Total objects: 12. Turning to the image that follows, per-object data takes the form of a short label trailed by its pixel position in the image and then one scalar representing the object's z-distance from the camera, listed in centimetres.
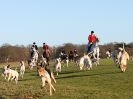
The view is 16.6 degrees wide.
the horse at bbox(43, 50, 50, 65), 4238
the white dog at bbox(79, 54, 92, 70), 4019
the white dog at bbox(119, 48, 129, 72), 3437
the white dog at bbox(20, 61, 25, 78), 4037
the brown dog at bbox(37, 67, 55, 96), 2427
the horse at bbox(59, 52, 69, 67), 5465
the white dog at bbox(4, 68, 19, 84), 3497
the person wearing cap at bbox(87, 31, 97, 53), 4109
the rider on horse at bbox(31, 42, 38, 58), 4953
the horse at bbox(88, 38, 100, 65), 4184
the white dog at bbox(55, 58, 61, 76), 3947
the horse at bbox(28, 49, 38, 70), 4954
